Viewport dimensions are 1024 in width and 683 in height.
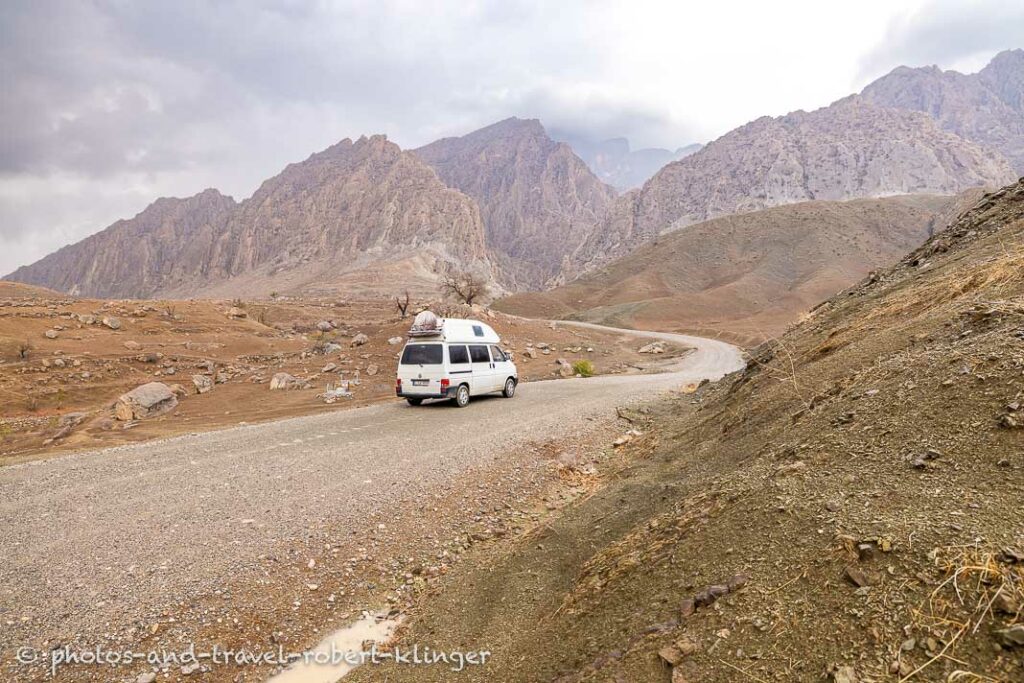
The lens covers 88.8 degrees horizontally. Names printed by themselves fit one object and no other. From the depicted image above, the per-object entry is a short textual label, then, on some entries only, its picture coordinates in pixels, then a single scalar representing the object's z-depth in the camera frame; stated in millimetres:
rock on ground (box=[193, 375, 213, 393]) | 22081
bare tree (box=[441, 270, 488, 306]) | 53175
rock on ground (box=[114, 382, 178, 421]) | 18000
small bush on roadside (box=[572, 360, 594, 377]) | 25656
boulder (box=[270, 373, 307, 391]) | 21828
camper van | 14766
